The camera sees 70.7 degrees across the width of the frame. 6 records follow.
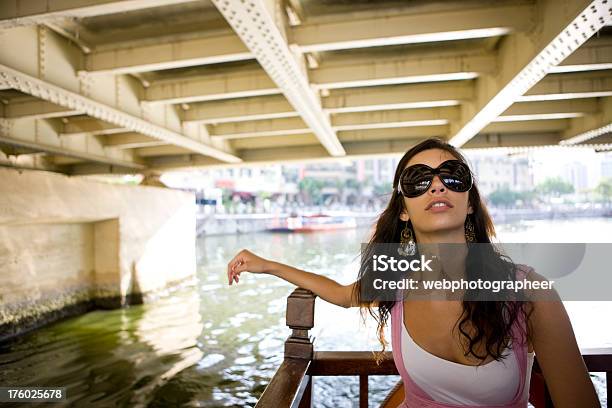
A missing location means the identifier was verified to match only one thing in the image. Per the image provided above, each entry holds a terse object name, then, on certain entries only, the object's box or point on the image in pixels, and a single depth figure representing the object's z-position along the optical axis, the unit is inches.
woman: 73.5
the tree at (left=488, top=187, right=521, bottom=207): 3201.3
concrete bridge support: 372.8
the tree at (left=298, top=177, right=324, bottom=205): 3225.9
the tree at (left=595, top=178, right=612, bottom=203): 2367.1
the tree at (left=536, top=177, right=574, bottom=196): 3102.9
